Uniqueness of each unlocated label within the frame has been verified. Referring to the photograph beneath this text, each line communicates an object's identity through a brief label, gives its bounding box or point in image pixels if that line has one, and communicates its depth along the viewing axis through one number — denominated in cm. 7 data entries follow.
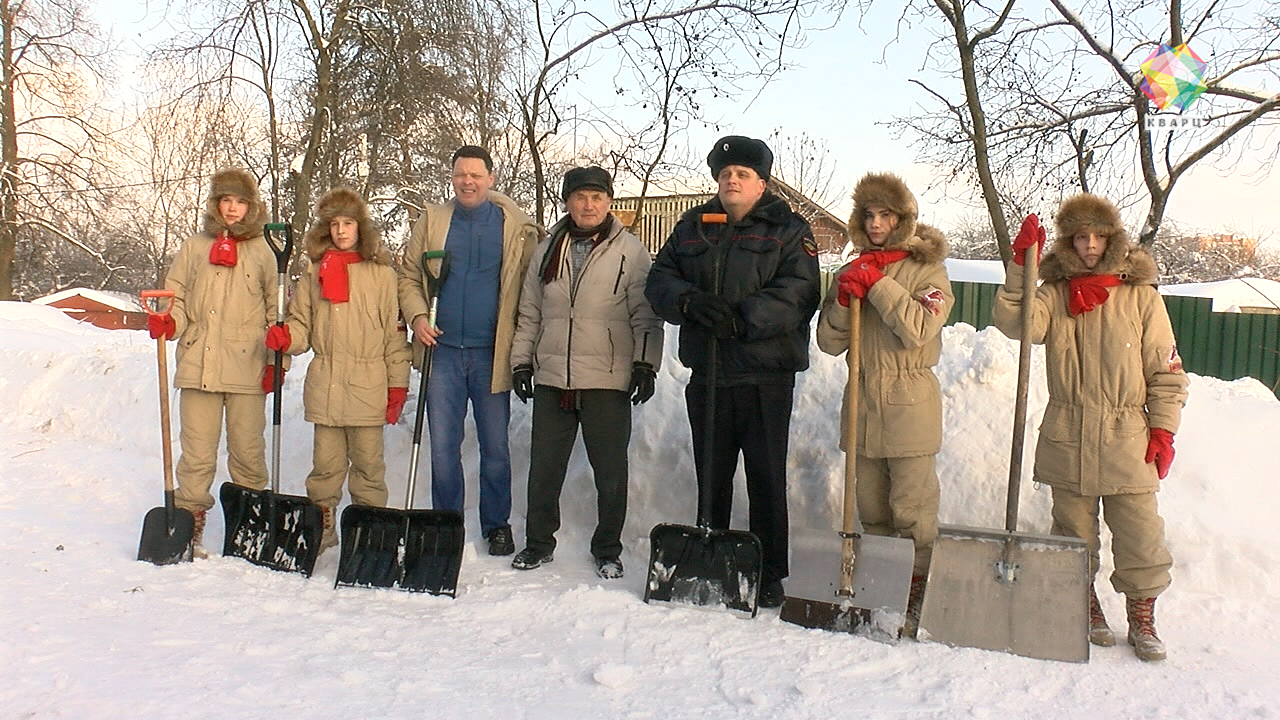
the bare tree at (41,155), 2009
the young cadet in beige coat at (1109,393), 365
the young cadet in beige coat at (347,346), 463
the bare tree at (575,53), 730
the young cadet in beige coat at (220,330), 461
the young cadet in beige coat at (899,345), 387
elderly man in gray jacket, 447
